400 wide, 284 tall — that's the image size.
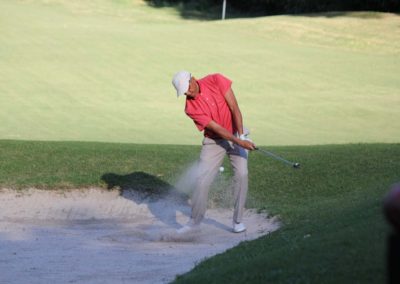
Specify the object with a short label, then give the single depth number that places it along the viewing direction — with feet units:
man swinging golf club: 64.39
